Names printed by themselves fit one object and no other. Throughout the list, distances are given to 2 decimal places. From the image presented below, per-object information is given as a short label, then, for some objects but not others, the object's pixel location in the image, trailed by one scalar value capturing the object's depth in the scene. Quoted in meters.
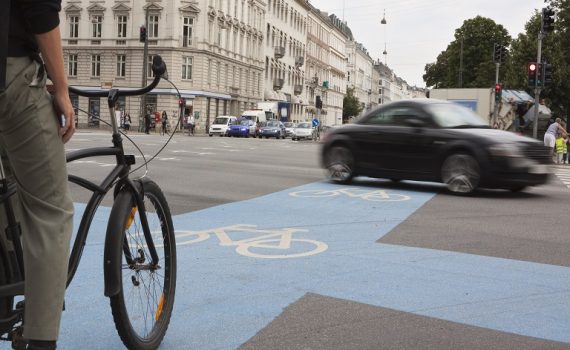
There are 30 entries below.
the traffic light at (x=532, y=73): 25.70
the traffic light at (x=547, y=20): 25.56
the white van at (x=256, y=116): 59.17
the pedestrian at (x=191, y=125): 52.79
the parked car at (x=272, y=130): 57.06
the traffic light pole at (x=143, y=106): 48.84
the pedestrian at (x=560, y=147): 26.62
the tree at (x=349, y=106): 125.69
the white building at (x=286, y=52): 82.14
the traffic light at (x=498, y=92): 33.73
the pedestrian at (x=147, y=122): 47.62
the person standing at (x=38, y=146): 2.24
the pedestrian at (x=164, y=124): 49.50
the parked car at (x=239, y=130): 54.09
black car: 11.12
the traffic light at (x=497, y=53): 35.12
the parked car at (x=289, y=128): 58.14
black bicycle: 2.47
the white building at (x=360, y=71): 146.12
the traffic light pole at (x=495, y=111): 33.88
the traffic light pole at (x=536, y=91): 25.90
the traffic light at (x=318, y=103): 52.32
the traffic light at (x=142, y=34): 37.66
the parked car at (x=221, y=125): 54.03
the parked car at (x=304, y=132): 54.81
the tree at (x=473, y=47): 82.25
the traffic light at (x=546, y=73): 25.98
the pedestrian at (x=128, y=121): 49.81
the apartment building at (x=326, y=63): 104.88
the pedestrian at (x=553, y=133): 25.34
